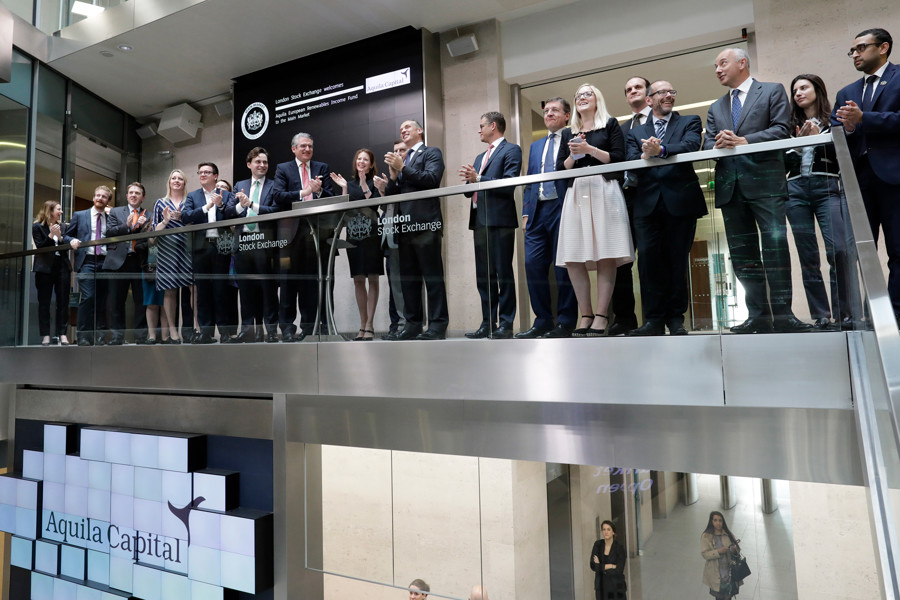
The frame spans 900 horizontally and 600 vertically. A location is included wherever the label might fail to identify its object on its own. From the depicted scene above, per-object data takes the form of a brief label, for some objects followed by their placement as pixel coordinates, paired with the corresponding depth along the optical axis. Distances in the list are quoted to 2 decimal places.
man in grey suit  3.35
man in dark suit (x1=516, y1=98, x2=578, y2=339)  4.00
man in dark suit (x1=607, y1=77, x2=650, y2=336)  3.77
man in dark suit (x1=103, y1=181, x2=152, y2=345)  5.99
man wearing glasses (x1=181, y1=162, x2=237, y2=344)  5.40
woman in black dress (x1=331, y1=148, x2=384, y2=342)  4.62
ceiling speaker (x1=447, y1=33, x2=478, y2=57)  8.25
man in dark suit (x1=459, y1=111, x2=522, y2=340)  4.13
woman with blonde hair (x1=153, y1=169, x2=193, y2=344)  5.66
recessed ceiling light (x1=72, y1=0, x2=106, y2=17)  9.52
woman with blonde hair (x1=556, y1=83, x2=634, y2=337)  3.85
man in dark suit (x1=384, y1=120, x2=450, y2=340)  4.38
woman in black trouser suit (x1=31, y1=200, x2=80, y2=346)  6.63
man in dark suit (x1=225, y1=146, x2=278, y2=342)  5.14
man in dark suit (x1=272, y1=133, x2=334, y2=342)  4.95
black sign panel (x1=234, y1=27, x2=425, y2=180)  8.52
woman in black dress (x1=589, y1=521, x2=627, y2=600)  5.19
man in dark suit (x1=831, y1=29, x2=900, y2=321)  3.54
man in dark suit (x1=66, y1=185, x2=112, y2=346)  6.31
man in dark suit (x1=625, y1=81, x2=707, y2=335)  3.62
